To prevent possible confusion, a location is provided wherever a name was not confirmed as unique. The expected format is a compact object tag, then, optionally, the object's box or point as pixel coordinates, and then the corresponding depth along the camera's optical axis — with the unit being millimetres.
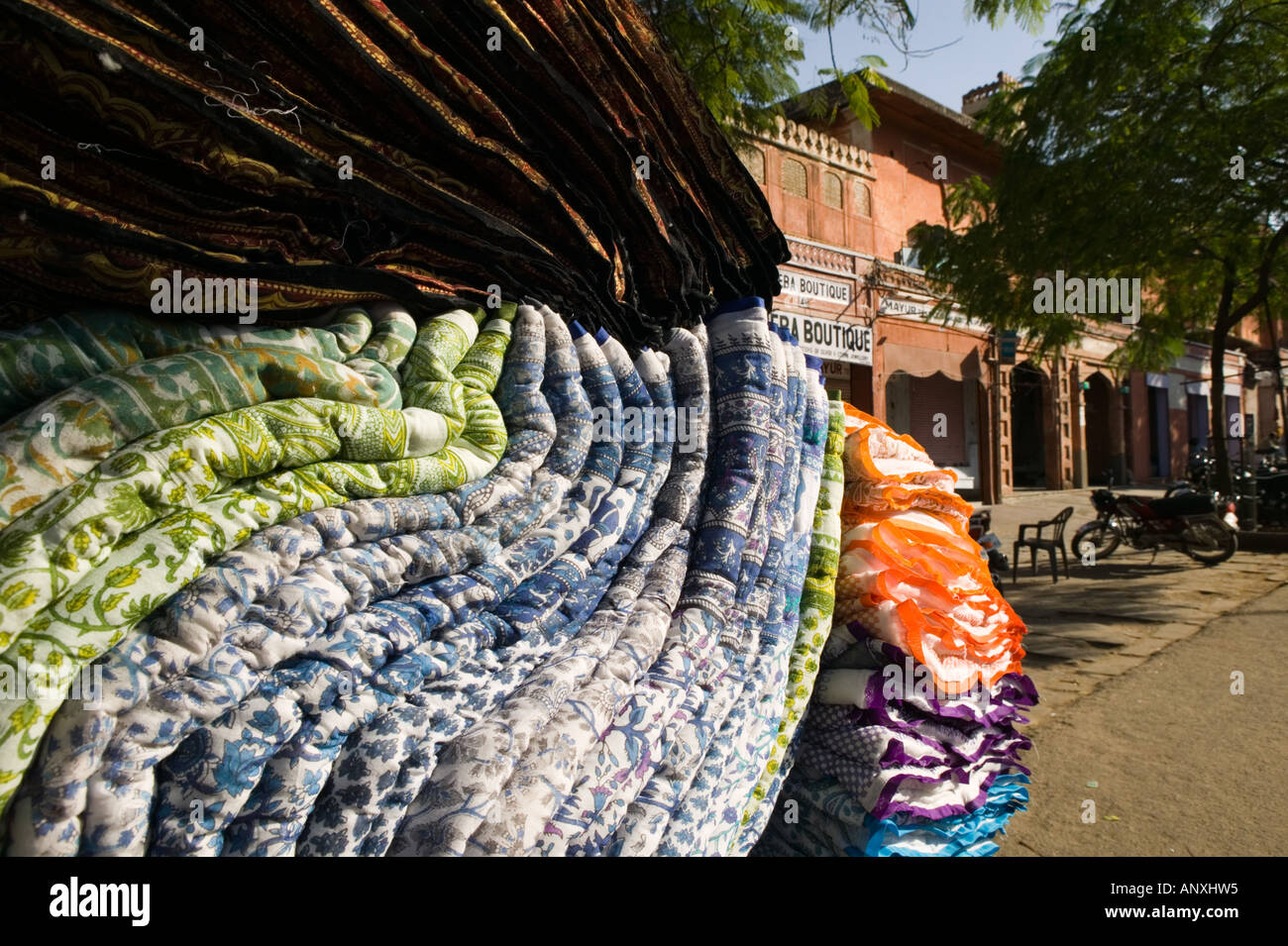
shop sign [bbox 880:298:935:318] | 13039
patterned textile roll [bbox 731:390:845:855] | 1359
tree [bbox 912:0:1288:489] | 6117
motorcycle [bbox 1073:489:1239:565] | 7949
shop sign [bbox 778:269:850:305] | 11430
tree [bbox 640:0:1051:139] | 3182
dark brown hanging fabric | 848
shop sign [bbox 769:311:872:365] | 11656
